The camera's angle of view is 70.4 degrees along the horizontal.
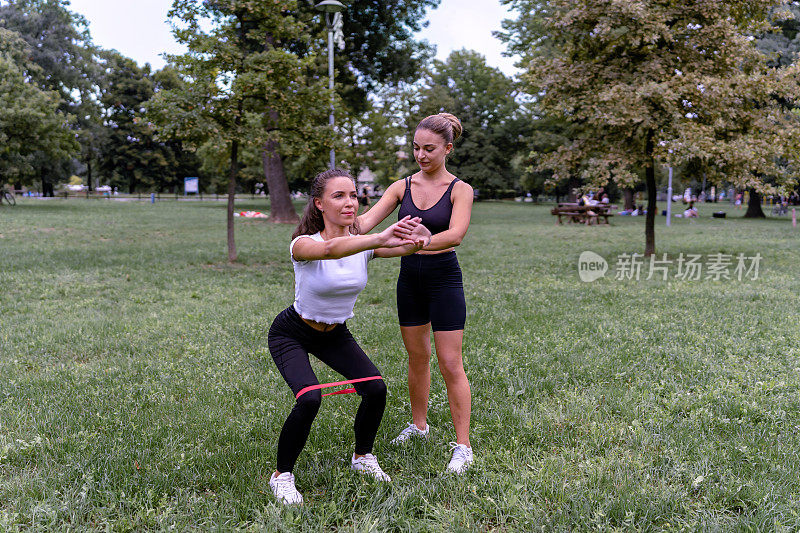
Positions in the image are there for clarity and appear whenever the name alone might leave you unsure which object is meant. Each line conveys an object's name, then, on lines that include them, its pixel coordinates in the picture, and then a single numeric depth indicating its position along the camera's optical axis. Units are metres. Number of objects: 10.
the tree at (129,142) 53.06
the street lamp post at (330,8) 14.62
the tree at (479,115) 48.62
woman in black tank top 3.27
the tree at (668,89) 10.98
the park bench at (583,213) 25.52
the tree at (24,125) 27.41
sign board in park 49.03
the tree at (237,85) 10.69
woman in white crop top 2.87
